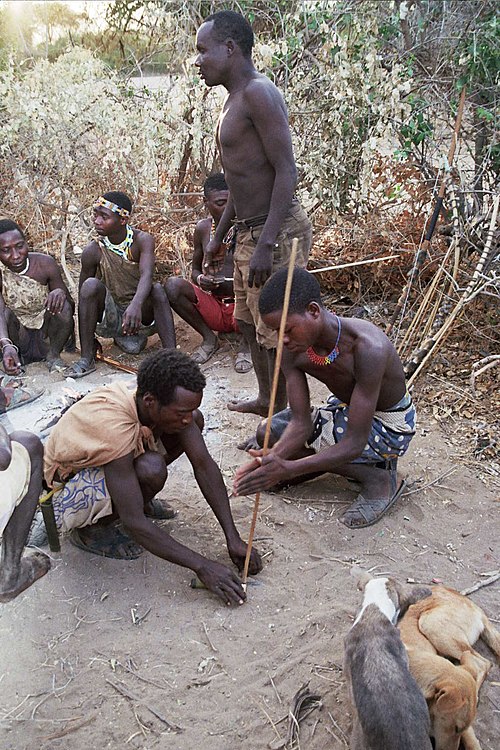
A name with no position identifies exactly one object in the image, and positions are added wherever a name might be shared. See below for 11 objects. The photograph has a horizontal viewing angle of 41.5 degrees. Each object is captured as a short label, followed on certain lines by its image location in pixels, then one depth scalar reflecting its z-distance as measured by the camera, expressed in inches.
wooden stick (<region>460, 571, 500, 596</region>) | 97.7
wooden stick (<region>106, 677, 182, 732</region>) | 78.3
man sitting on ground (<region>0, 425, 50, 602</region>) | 93.1
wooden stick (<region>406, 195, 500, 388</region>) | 151.7
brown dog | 66.0
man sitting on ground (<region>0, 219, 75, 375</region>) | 178.5
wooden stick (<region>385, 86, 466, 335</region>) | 161.5
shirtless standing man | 125.2
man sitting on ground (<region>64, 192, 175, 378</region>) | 177.6
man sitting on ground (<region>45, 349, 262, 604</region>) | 94.9
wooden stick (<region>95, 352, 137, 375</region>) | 181.8
